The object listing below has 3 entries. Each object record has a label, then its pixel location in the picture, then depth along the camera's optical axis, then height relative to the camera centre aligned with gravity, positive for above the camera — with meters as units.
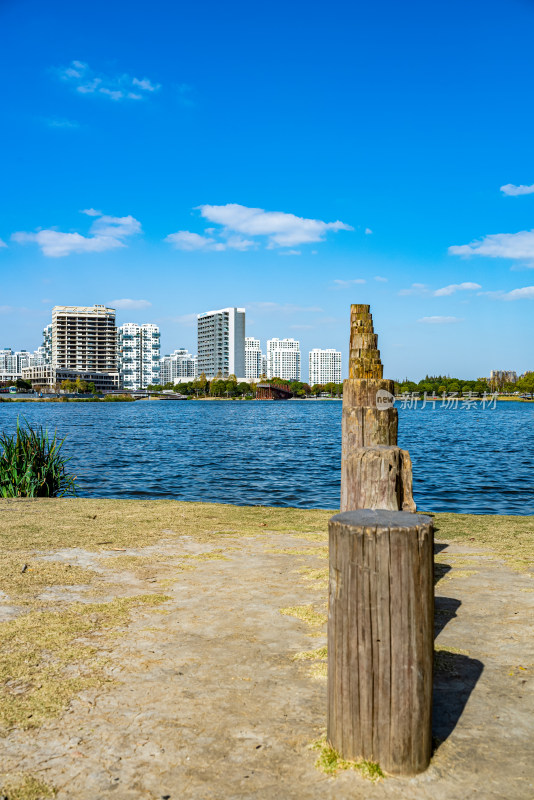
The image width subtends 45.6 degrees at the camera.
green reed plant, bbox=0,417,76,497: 14.43 -1.87
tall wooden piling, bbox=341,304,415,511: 6.07 -0.55
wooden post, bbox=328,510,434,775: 3.27 -1.31
